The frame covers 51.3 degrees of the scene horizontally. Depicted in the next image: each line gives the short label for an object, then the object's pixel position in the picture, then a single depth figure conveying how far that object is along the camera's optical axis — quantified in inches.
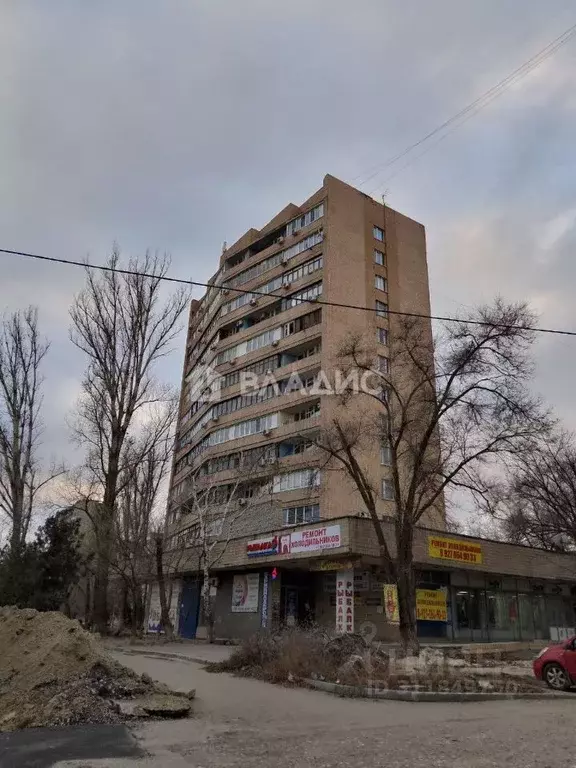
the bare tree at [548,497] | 1272.1
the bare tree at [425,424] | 729.6
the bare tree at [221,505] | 1155.3
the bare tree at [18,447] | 1149.1
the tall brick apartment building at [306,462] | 1049.5
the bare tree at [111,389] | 1135.6
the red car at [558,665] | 514.9
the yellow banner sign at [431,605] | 1045.2
